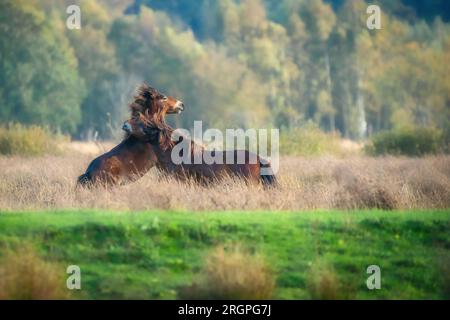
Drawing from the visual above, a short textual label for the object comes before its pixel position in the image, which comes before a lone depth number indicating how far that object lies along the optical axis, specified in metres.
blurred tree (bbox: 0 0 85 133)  51.50
